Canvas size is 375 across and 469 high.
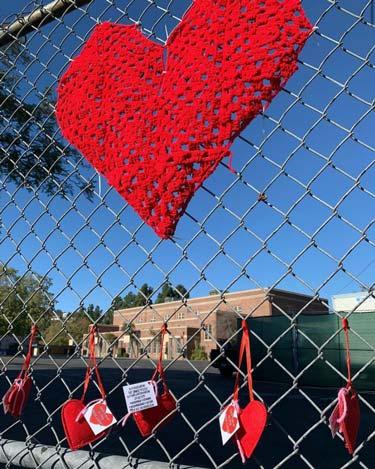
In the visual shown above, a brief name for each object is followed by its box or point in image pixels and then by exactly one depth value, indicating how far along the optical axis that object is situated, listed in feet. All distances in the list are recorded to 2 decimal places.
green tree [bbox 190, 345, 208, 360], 110.82
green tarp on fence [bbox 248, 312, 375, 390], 45.47
